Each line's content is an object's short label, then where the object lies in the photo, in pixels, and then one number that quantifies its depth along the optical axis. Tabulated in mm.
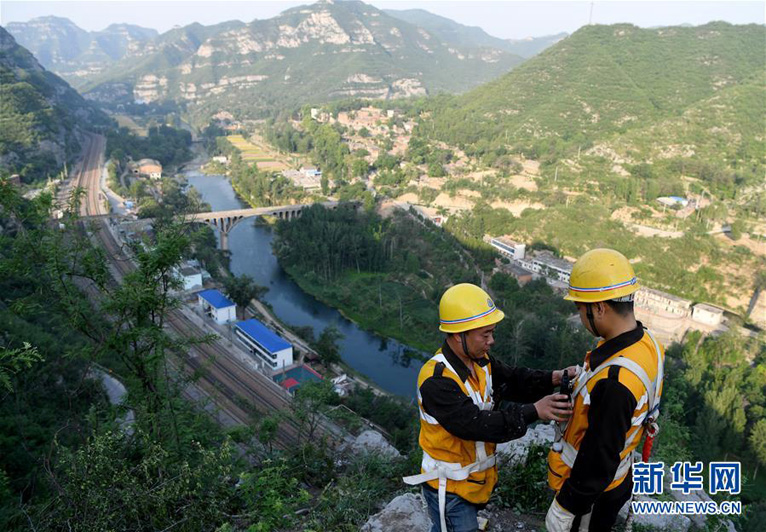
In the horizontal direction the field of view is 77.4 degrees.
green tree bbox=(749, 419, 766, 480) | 12766
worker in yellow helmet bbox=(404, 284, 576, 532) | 1915
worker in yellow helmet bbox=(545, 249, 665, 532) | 1763
